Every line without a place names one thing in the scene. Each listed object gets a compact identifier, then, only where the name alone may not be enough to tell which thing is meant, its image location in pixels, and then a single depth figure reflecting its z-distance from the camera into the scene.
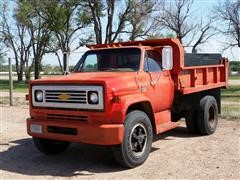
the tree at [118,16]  27.21
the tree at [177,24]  30.13
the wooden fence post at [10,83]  11.28
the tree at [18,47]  37.39
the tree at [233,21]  23.02
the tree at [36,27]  29.75
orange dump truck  4.46
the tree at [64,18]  28.34
